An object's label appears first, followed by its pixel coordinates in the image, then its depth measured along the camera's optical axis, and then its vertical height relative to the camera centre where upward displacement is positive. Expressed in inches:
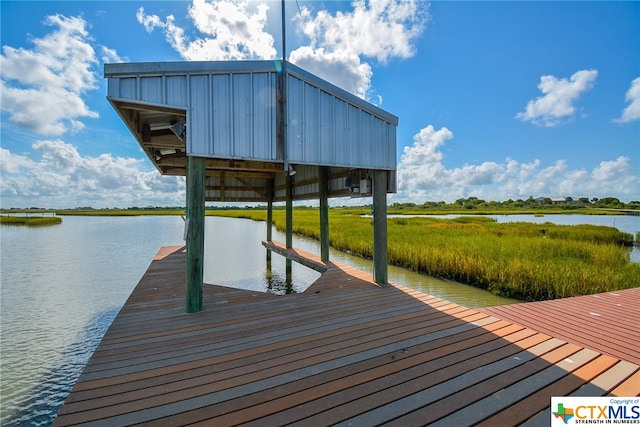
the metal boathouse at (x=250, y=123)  156.9 +52.0
